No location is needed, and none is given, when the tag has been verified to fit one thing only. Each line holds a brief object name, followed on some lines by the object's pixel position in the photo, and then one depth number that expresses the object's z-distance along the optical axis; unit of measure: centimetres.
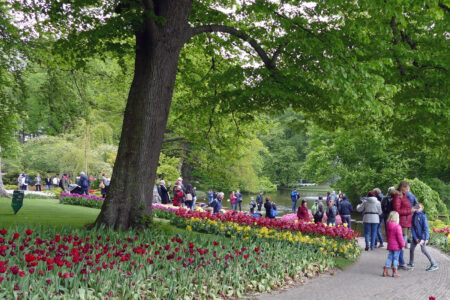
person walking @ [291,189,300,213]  2798
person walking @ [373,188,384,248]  1272
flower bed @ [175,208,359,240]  1095
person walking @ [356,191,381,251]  1171
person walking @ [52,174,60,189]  3704
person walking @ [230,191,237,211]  2606
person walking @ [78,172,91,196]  2184
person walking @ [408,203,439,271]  873
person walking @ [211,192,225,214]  1917
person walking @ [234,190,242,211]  2637
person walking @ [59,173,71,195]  2950
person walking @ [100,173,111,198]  2147
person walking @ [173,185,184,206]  2025
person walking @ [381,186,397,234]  1160
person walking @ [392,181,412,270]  921
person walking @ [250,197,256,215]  2376
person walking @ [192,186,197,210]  2091
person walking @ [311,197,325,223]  1582
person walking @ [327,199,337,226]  1552
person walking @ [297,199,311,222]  1427
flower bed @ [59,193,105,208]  1767
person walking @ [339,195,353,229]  1527
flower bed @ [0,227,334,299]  417
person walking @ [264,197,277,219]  1687
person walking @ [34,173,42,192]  3374
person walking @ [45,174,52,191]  3491
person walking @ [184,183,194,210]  1980
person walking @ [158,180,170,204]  2020
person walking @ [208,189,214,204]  2605
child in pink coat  800
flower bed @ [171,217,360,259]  947
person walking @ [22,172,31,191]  3016
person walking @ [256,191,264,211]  2557
